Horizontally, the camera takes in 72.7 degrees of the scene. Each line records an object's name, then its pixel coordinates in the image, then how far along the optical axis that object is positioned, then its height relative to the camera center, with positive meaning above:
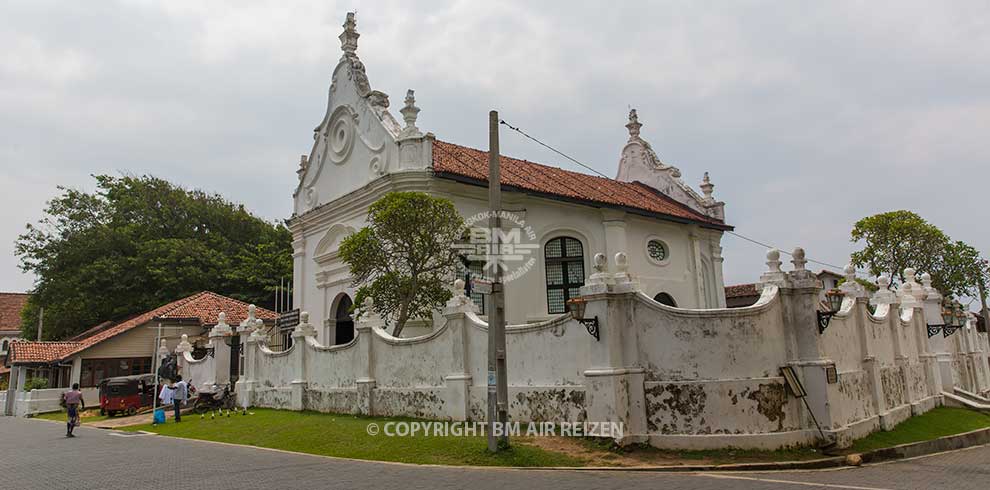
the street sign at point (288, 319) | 22.35 +1.71
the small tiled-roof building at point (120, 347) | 29.22 +1.35
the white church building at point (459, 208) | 20.62 +5.27
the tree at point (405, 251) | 16.34 +2.84
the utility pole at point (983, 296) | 31.25 +2.56
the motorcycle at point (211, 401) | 20.17 -0.83
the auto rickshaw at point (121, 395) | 23.67 -0.65
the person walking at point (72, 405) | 17.02 -0.68
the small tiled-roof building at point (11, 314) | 53.88 +5.43
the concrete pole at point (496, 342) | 10.61 +0.35
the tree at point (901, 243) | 35.19 +5.56
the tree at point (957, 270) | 35.44 +4.09
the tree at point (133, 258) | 36.34 +6.52
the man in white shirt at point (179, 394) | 19.22 -0.55
